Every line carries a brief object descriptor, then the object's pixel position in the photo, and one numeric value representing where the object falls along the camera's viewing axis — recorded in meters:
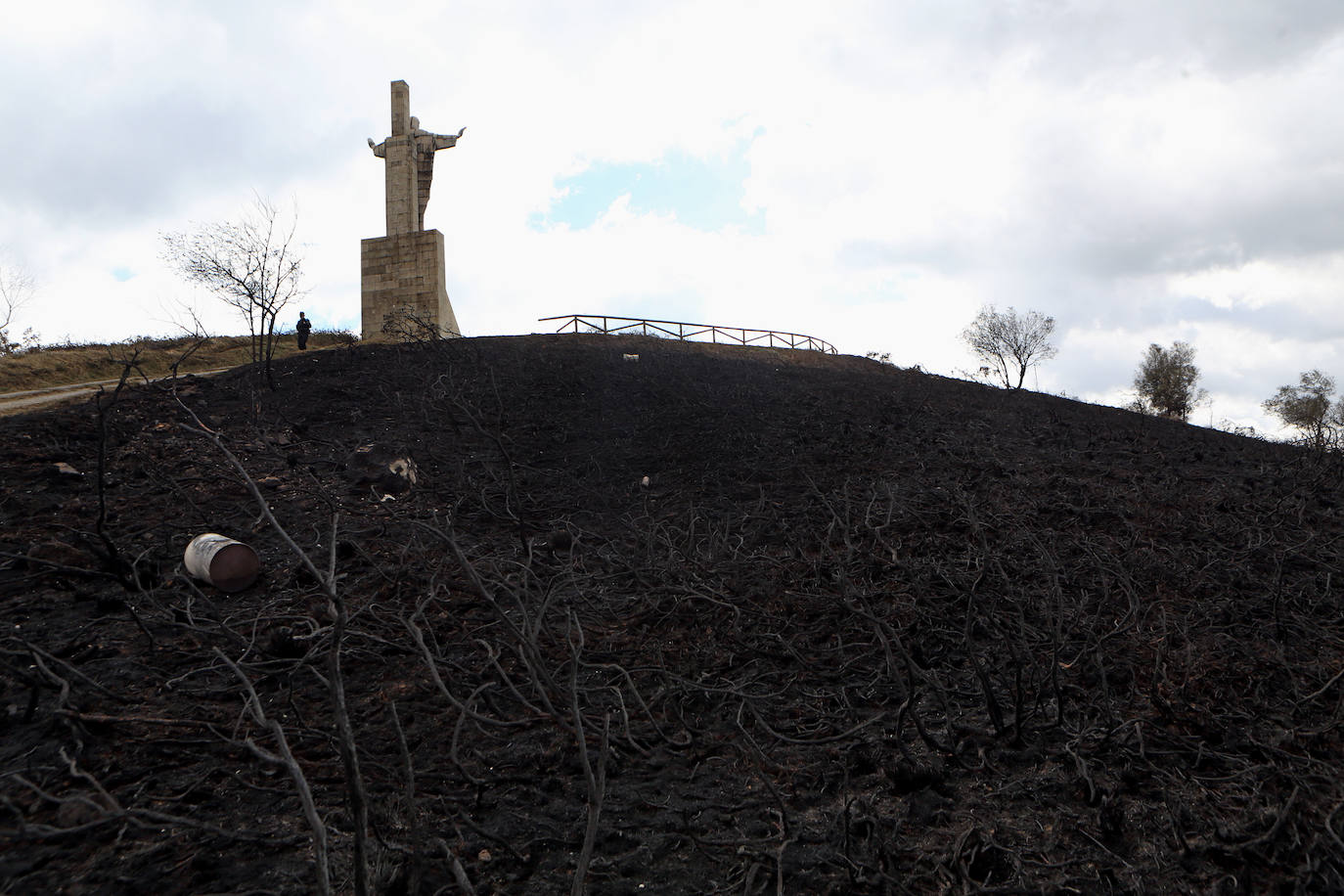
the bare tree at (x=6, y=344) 22.82
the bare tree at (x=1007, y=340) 32.41
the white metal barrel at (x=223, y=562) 5.41
